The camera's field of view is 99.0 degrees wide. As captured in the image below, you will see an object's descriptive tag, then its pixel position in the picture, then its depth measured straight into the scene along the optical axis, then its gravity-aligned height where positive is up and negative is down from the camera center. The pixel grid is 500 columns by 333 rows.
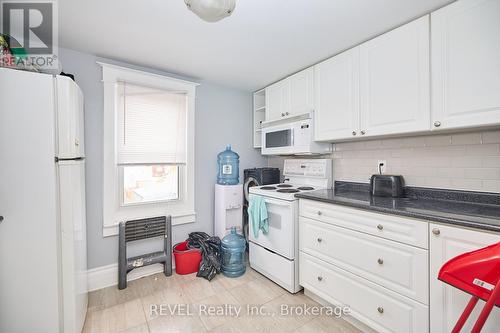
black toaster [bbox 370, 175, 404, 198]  1.80 -0.19
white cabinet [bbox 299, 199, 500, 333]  1.17 -0.70
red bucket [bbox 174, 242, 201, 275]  2.34 -1.06
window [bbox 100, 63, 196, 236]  2.16 +0.21
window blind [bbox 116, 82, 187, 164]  2.24 +0.45
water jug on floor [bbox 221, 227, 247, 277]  2.36 -1.02
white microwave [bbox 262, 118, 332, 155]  2.30 +0.29
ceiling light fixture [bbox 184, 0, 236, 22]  0.82 +0.62
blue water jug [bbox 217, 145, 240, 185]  2.83 -0.03
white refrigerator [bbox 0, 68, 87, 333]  1.24 -0.23
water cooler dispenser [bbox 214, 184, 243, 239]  2.63 -0.55
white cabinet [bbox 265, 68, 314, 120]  2.33 +0.82
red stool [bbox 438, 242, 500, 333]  0.90 -0.50
